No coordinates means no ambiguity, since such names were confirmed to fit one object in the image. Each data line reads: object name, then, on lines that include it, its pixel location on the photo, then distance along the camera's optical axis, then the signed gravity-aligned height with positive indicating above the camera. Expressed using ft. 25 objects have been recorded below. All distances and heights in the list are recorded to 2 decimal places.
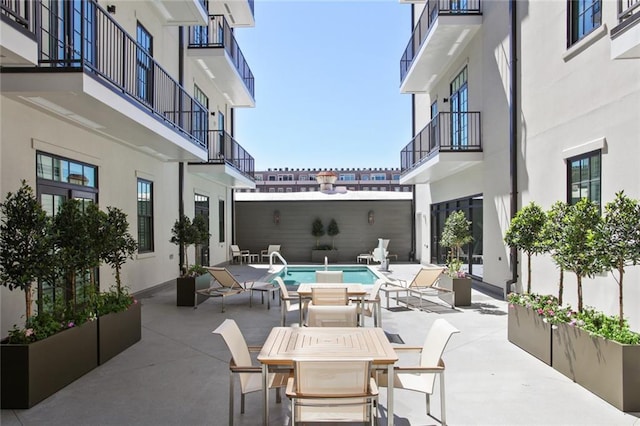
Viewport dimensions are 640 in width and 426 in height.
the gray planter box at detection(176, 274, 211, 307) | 30.25 -5.67
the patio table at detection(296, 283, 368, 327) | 22.08 -4.34
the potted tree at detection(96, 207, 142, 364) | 17.89 -4.46
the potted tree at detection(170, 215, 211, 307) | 30.30 -4.55
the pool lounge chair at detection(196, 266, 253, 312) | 30.58 -5.35
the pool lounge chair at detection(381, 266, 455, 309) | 29.71 -5.17
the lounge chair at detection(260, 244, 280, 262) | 63.31 -5.94
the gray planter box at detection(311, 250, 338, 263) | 63.62 -6.44
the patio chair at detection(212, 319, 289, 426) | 11.48 -4.29
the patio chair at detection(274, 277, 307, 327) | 22.00 -4.69
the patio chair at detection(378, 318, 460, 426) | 11.14 -4.25
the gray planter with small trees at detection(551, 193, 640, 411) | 12.69 -3.91
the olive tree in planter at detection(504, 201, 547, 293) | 21.26 -0.78
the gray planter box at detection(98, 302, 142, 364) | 17.60 -5.40
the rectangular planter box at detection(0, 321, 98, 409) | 13.21 -5.22
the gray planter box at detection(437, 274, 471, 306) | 29.58 -5.49
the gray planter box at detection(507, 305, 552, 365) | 17.21 -5.33
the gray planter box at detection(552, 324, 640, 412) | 12.64 -5.11
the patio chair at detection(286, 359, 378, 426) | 9.30 -3.91
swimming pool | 47.37 -7.61
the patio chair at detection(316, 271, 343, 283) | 27.43 -4.21
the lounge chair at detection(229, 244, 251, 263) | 61.12 -5.85
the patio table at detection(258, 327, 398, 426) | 10.71 -3.83
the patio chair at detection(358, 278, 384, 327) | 21.88 -5.05
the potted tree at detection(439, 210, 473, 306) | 29.63 -3.83
